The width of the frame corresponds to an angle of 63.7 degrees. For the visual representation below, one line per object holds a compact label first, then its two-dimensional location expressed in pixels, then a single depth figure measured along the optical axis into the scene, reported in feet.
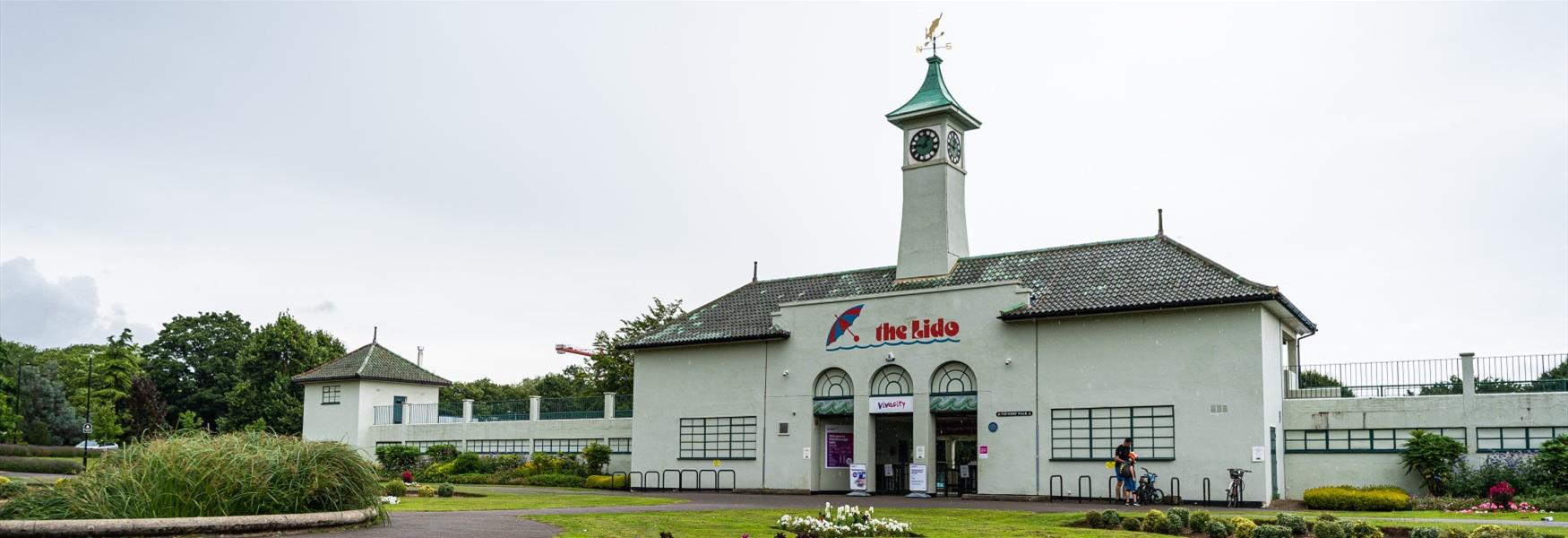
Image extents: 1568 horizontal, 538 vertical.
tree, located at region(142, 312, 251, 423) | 250.57
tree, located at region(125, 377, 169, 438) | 215.10
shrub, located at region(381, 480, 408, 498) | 87.76
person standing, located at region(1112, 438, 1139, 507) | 90.74
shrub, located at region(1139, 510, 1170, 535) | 64.75
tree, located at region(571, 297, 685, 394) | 185.16
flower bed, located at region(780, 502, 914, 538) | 55.47
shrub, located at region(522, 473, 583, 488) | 128.77
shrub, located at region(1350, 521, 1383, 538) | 57.82
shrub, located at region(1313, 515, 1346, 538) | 57.62
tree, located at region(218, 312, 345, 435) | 217.97
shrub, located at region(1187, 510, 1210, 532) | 63.82
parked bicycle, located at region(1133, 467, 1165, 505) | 95.61
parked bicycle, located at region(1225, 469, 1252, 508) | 92.58
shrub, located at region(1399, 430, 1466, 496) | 90.43
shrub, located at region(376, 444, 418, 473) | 155.12
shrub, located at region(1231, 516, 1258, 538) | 60.13
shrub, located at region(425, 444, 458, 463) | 154.51
